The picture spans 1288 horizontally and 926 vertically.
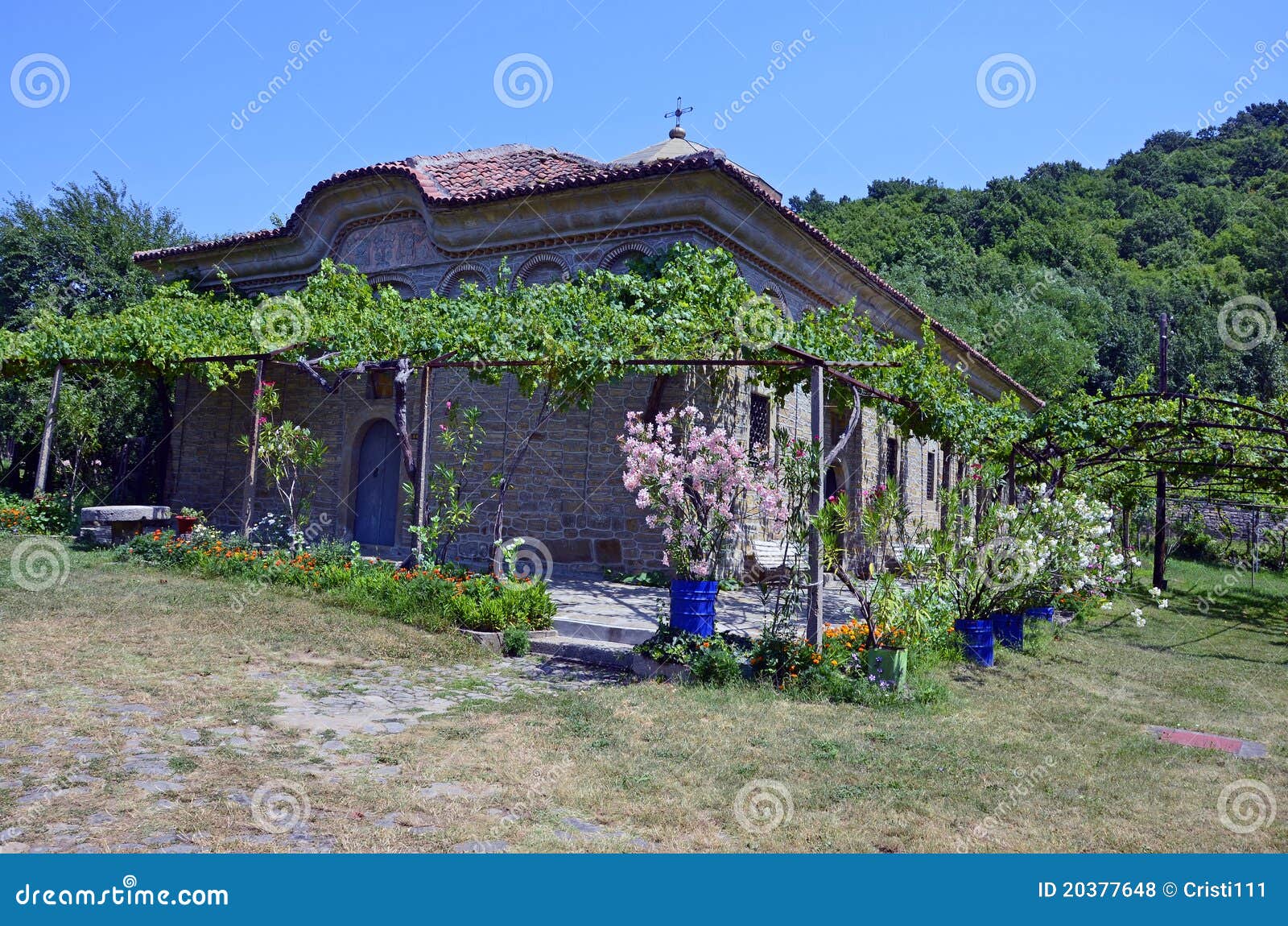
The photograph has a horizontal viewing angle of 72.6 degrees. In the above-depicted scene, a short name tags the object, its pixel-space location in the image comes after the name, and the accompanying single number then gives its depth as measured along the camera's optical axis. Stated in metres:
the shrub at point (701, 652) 6.46
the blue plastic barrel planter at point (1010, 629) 8.80
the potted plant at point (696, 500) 6.84
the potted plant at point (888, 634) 6.25
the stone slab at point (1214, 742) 5.33
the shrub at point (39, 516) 13.66
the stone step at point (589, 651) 7.22
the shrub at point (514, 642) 7.64
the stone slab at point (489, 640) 7.74
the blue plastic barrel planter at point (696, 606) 6.81
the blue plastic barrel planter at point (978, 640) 7.83
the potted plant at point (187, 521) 11.95
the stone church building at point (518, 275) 11.96
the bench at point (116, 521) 12.45
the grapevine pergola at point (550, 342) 9.04
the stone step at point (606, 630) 7.80
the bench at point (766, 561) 11.35
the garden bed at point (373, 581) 8.05
